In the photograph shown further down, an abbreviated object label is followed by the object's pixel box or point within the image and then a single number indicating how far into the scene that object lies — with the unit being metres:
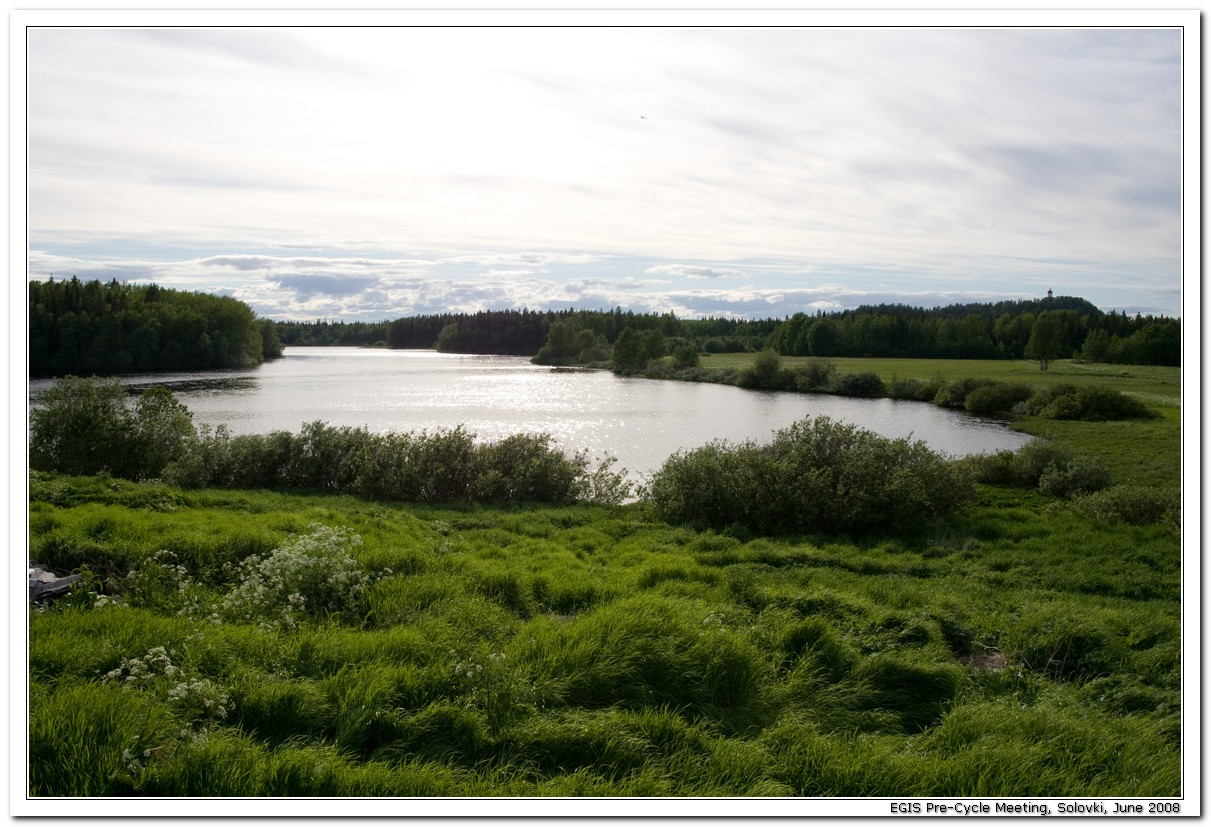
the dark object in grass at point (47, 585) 5.54
